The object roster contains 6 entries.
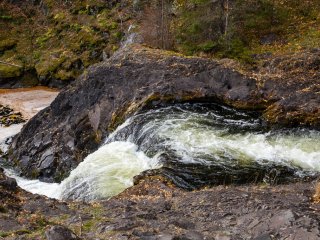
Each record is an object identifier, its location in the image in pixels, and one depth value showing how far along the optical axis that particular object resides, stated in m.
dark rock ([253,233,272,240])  6.37
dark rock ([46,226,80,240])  6.07
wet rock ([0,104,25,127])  24.59
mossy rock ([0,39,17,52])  38.25
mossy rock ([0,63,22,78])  34.69
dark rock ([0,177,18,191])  9.38
